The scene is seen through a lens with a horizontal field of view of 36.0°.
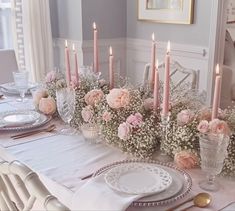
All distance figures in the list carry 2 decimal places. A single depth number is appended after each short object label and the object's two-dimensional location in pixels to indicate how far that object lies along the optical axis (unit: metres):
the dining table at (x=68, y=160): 0.99
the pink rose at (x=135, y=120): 1.19
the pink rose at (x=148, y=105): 1.27
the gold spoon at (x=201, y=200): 0.93
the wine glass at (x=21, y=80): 1.85
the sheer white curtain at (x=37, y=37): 3.17
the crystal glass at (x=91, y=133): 1.36
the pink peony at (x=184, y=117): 1.13
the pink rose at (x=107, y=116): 1.28
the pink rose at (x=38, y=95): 1.66
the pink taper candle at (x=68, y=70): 1.52
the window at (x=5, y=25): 3.22
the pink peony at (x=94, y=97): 1.41
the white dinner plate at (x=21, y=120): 1.50
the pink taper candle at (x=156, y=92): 1.16
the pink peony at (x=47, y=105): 1.60
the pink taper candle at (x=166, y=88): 1.11
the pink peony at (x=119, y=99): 1.27
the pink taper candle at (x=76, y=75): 1.55
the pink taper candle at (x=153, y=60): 1.35
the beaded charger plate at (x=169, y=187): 0.92
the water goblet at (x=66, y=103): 1.42
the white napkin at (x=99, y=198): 0.91
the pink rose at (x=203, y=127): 1.05
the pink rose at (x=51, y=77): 1.69
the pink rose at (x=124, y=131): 1.19
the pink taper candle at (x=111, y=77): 1.47
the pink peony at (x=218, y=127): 1.03
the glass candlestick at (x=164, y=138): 1.13
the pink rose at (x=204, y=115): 1.16
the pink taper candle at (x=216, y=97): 1.03
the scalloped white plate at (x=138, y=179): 0.97
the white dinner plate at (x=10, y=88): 2.07
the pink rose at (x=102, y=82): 1.57
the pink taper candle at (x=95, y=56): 1.53
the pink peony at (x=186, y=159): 1.12
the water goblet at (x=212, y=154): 0.98
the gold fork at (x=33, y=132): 1.44
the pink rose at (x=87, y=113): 1.40
